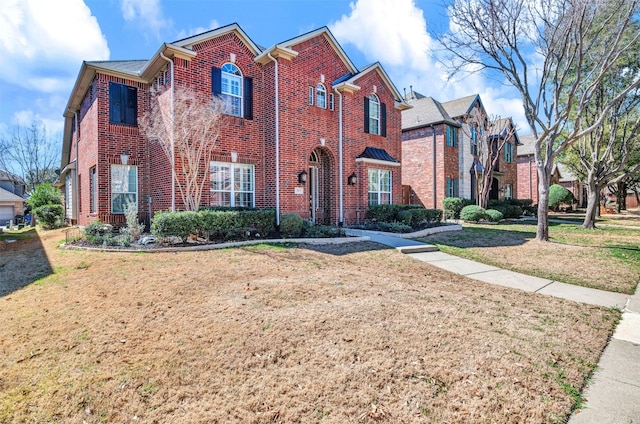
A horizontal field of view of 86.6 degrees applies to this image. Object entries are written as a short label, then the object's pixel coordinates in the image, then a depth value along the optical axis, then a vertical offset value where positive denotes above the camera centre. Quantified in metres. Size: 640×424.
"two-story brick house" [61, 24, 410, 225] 11.62 +3.12
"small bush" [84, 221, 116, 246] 9.19 -0.59
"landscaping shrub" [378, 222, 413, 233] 12.30 -0.68
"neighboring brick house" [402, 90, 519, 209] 21.00 +3.94
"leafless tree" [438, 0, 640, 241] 10.40 +5.53
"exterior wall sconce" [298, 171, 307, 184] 12.76 +1.26
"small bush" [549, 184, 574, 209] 30.22 +0.95
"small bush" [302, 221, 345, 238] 10.82 -0.70
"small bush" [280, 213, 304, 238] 10.65 -0.48
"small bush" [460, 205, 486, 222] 18.56 -0.28
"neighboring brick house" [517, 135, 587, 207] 32.62 +3.28
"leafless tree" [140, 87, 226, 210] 9.95 +2.37
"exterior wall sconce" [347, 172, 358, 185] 14.41 +1.30
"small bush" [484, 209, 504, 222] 19.05 -0.42
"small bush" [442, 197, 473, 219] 19.97 +0.13
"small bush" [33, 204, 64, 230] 17.12 -0.05
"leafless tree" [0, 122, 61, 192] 38.97 +7.09
